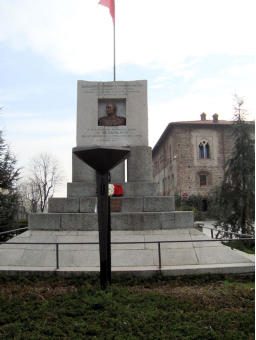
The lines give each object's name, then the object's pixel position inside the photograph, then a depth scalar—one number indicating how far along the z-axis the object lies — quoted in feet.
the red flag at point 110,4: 34.36
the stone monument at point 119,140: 26.48
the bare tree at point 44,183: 155.43
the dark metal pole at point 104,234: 15.64
